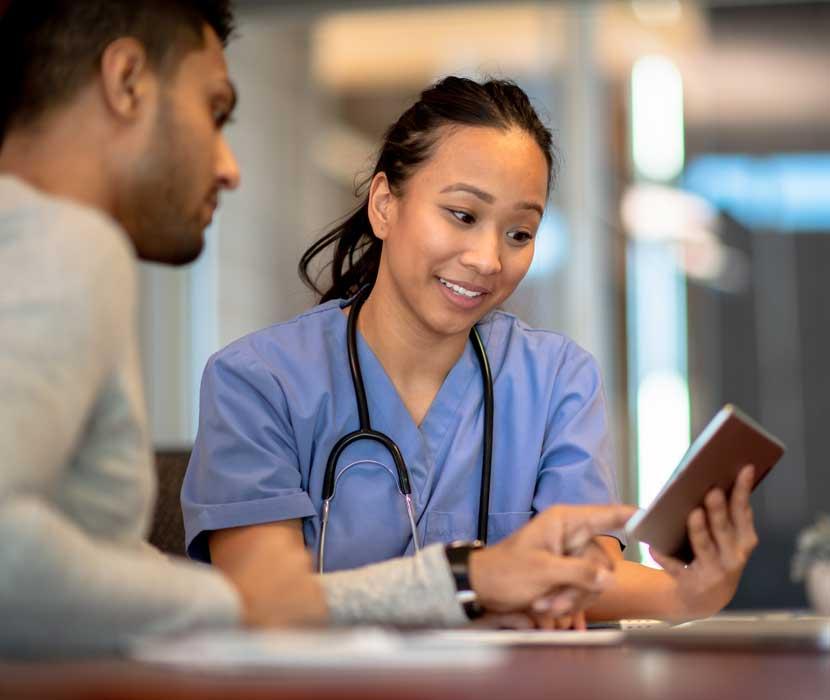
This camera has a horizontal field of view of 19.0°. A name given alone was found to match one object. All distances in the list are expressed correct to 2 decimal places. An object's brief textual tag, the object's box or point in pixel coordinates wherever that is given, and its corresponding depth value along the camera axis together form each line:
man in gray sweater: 1.47
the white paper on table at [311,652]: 1.41
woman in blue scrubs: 1.99
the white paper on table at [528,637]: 1.64
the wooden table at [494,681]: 1.28
